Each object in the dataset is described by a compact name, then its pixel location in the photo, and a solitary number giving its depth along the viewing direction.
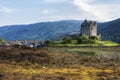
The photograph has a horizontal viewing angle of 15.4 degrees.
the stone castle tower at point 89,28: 166.00
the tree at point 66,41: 136.62
